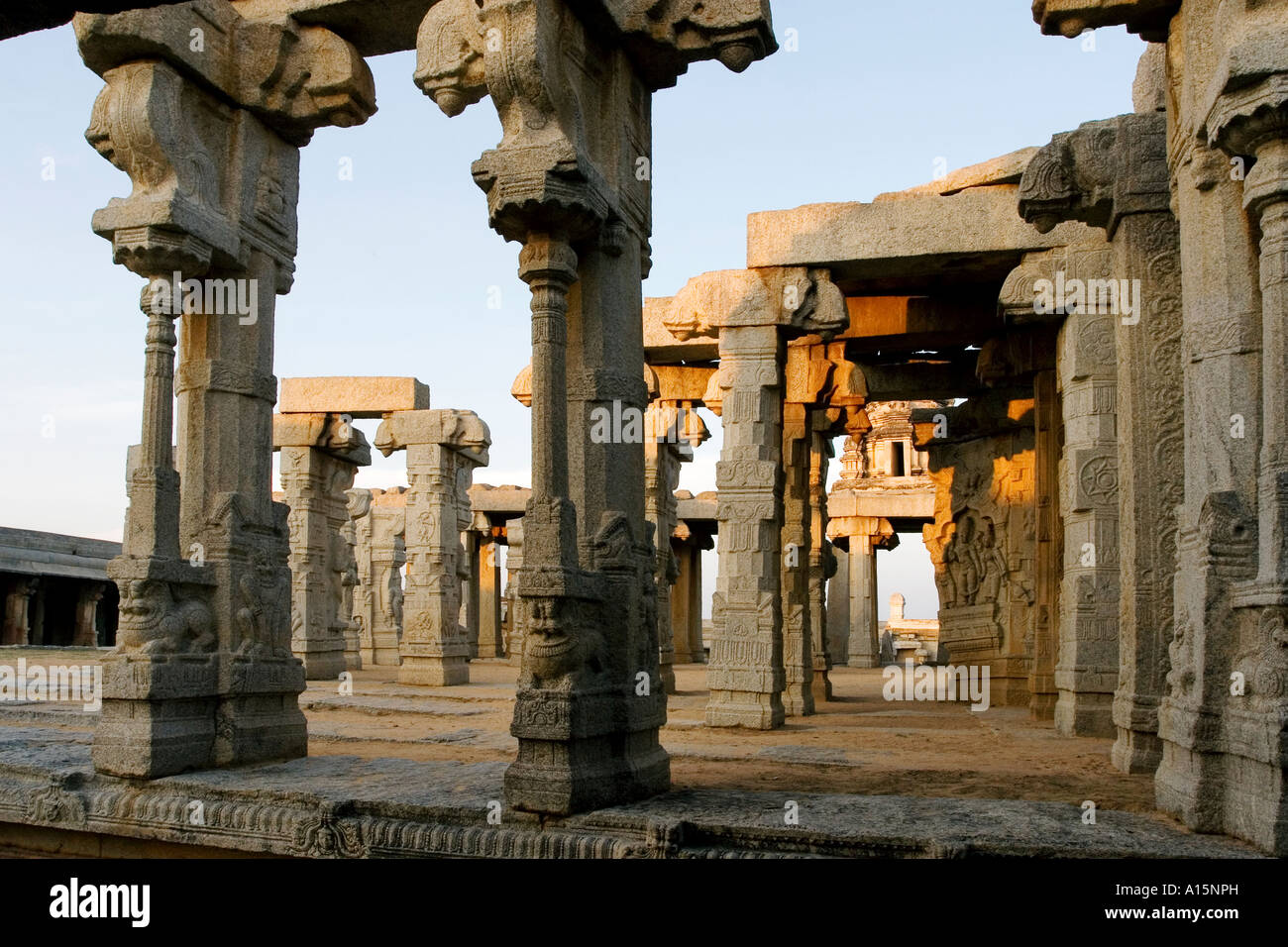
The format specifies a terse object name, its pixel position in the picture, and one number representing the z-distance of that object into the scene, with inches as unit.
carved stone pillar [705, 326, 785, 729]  459.2
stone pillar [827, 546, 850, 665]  1082.1
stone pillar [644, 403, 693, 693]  655.1
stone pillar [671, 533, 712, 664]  1139.3
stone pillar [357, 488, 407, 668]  1126.4
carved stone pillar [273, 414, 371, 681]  732.0
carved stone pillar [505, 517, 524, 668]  1042.0
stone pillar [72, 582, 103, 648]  1214.9
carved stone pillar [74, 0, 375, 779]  281.9
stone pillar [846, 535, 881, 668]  1011.9
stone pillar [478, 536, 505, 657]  1176.8
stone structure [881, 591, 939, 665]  1414.9
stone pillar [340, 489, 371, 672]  986.1
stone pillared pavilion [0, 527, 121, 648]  1074.1
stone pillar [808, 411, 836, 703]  624.7
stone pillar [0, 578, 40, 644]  1065.5
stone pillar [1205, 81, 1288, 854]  194.7
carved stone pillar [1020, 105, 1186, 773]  289.9
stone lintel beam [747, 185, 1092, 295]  449.7
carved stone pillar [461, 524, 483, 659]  1151.6
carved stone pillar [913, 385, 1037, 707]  591.8
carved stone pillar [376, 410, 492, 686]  697.0
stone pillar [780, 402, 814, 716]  536.4
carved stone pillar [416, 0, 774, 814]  231.8
